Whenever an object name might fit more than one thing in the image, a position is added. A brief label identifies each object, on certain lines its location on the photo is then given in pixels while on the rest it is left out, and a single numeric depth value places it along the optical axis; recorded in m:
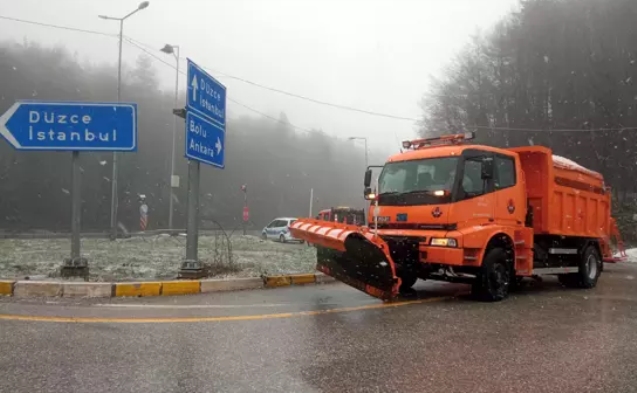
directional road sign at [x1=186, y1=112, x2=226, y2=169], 8.95
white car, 30.05
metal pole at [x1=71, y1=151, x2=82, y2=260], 8.61
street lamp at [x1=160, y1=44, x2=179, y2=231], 27.33
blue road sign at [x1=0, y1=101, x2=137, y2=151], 8.57
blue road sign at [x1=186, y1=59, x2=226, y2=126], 9.02
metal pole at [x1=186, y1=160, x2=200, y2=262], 9.02
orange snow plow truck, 7.28
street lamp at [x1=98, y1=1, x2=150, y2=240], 24.13
